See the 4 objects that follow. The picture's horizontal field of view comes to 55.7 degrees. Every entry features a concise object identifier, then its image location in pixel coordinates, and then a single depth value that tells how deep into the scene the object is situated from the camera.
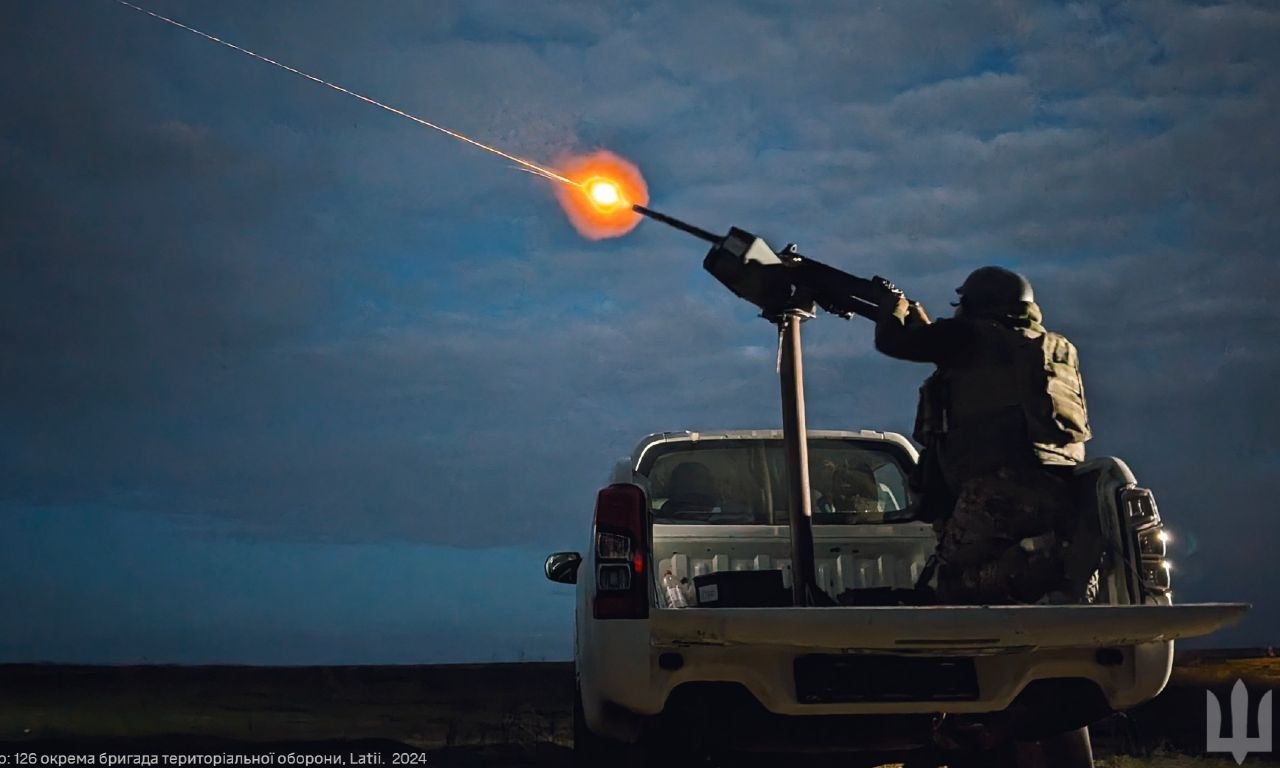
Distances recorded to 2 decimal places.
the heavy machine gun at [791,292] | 5.44
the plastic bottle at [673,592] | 5.37
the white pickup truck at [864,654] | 4.04
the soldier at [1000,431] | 5.01
